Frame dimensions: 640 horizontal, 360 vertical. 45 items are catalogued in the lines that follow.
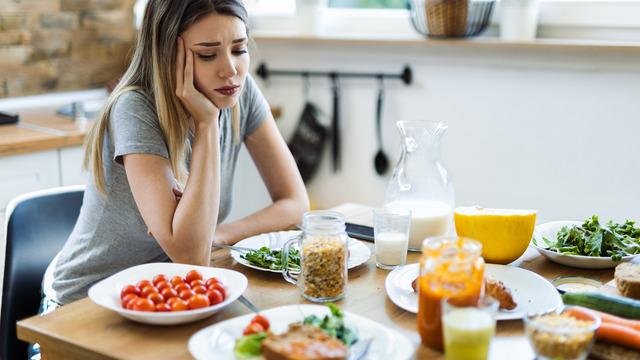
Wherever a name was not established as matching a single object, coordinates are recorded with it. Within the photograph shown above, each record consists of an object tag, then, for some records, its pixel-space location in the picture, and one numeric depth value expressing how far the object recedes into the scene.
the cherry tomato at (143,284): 1.40
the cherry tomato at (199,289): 1.39
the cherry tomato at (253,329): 1.24
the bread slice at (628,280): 1.40
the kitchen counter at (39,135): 2.62
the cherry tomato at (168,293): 1.37
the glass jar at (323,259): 1.44
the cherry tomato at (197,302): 1.34
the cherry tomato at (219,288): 1.39
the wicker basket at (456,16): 2.79
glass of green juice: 1.13
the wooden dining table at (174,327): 1.25
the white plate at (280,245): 1.62
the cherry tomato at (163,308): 1.33
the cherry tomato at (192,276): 1.45
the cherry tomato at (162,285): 1.40
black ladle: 3.10
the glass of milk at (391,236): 1.62
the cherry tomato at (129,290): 1.38
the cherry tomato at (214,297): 1.37
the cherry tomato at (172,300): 1.34
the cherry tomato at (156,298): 1.36
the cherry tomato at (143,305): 1.32
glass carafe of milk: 1.72
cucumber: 1.32
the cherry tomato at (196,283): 1.41
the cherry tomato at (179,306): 1.33
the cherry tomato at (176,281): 1.42
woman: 1.71
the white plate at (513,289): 1.40
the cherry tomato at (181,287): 1.40
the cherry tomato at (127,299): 1.35
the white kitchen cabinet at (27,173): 2.61
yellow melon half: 1.61
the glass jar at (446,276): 1.21
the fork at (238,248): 1.69
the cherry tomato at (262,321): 1.27
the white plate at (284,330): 1.21
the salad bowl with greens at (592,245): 1.61
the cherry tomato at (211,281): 1.41
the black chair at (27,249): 1.84
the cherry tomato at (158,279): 1.42
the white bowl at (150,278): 1.31
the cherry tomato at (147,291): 1.38
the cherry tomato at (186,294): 1.37
